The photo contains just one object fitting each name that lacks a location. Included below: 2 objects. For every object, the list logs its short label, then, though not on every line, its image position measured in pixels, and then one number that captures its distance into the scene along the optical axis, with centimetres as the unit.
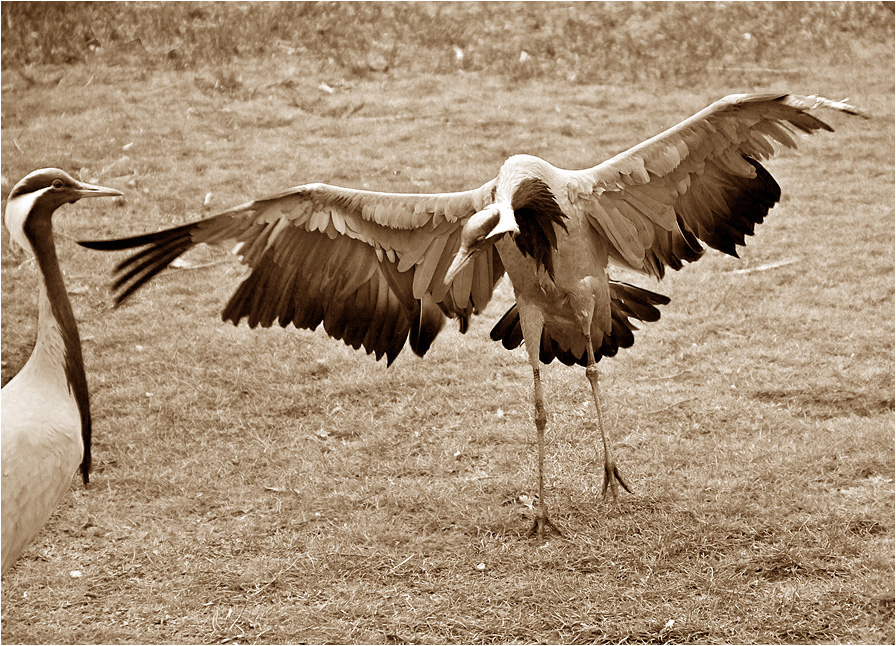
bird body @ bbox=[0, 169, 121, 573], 745
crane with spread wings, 938
